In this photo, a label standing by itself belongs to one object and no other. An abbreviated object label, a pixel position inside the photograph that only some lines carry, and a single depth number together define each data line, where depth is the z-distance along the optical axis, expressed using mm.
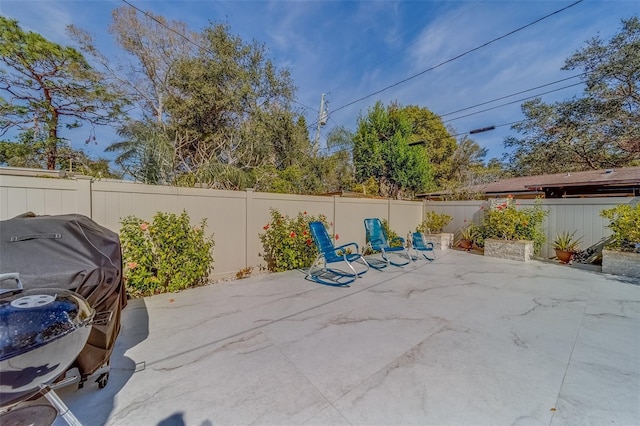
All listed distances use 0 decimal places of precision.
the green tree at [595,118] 9930
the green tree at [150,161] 5449
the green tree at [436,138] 17078
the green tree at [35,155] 8914
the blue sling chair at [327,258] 4520
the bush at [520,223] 6848
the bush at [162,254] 3541
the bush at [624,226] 5021
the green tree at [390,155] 10938
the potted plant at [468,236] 8234
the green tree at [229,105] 8031
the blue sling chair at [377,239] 5910
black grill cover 1529
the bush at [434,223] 8867
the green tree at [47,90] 8438
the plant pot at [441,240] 8461
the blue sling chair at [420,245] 6469
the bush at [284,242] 5109
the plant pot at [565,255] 6250
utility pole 14200
